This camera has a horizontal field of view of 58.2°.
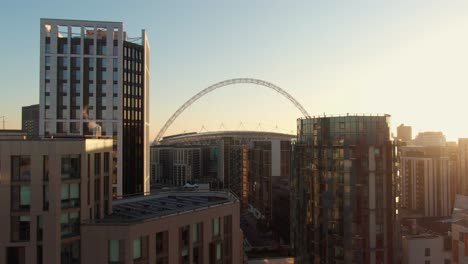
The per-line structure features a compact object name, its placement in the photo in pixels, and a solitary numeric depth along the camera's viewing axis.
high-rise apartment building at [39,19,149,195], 64.56
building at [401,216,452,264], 50.50
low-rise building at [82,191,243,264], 21.95
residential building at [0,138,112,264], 21.19
